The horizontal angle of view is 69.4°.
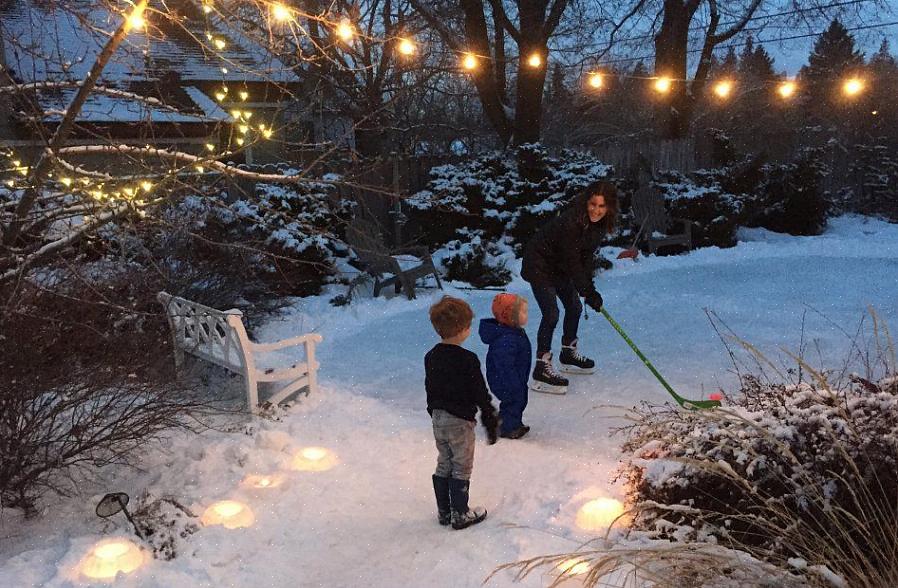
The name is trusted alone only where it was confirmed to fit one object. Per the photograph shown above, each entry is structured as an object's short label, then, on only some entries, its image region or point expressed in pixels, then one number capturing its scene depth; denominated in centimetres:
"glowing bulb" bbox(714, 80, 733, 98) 1171
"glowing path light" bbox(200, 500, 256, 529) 328
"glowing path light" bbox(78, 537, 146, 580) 280
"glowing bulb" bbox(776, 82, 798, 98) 1207
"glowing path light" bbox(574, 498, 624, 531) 305
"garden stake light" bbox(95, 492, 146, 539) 296
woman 527
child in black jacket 324
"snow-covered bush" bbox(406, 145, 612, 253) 1156
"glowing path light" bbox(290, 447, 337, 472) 393
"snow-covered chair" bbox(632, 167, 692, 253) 1240
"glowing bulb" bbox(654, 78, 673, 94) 1290
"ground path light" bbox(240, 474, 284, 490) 367
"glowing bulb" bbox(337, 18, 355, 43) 424
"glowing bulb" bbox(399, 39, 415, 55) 654
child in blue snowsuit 421
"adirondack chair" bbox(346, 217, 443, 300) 888
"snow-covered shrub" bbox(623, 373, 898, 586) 228
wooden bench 456
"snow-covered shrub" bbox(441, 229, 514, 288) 1023
